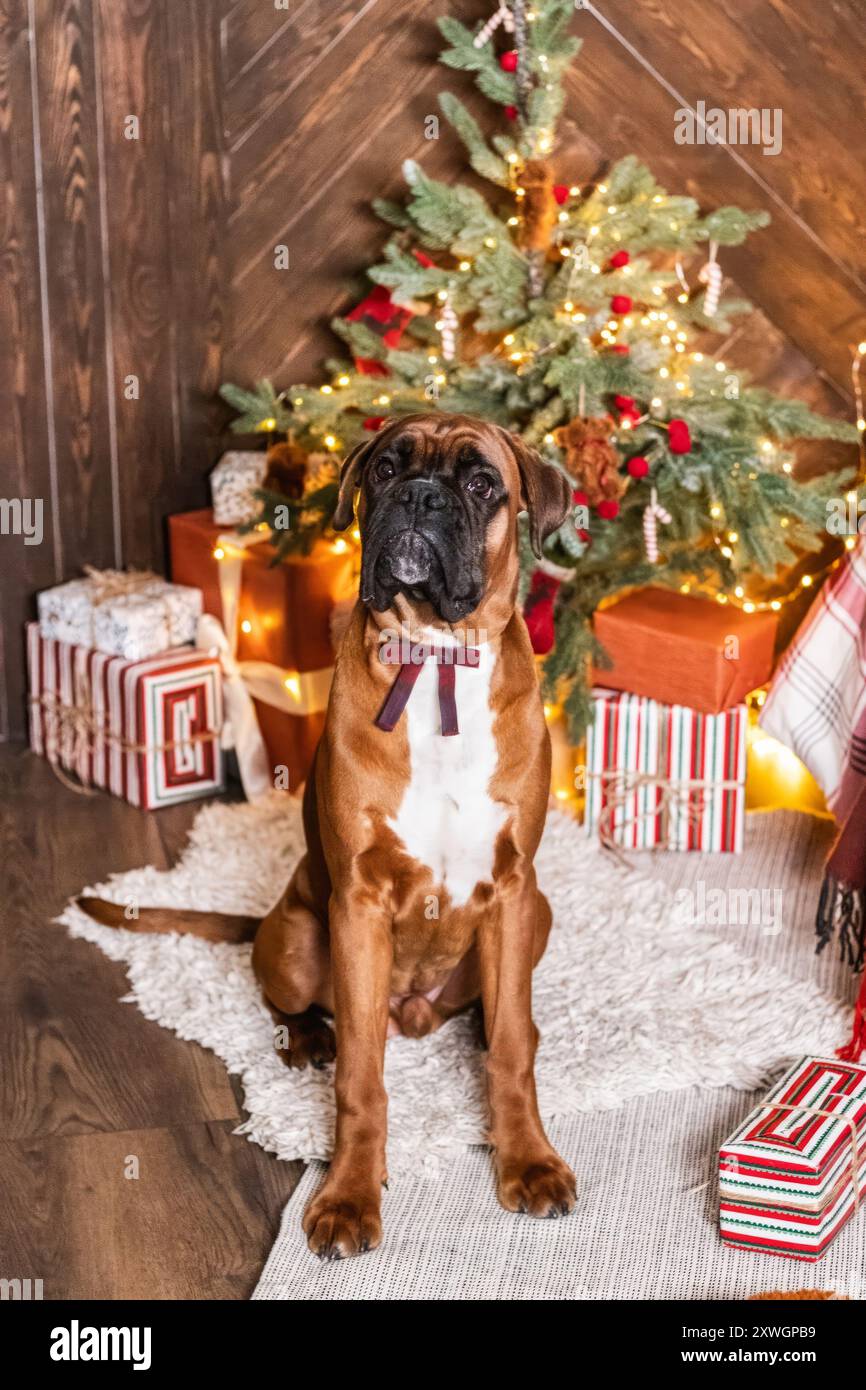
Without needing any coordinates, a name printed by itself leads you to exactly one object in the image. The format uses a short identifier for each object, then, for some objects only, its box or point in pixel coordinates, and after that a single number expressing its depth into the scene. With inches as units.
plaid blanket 119.0
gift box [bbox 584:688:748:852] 144.6
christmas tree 139.9
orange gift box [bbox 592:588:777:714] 140.8
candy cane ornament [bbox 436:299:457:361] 149.9
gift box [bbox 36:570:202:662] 160.2
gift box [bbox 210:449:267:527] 165.9
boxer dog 92.0
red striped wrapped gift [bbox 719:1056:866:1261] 90.0
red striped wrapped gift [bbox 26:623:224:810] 157.9
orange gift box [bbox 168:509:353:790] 154.0
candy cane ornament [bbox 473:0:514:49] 145.9
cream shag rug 106.1
